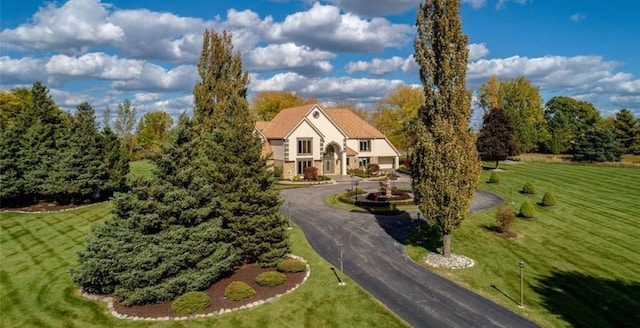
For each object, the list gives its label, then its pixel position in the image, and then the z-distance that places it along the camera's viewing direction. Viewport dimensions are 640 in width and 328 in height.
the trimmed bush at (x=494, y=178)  43.44
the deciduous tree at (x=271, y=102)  92.56
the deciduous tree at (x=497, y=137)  50.78
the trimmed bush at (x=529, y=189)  38.41
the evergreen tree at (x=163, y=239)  16.47
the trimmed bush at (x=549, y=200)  33.69
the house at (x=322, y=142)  52.25
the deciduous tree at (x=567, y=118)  71.00
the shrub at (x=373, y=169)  55.00
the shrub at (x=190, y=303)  15.98
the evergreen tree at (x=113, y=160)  38.84
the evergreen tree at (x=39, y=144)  37.38
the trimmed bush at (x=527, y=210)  30.19
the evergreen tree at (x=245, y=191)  20.27
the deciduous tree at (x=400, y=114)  68.44
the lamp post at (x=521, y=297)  16.73
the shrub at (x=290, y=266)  19.95
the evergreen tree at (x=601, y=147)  56.47
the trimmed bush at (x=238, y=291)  17.11
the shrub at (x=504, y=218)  26.44
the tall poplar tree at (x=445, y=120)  20.80
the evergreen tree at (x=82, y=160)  36.28
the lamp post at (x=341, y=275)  19.14
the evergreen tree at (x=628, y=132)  64.25
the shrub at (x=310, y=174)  49.62
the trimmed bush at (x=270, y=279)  18.44
